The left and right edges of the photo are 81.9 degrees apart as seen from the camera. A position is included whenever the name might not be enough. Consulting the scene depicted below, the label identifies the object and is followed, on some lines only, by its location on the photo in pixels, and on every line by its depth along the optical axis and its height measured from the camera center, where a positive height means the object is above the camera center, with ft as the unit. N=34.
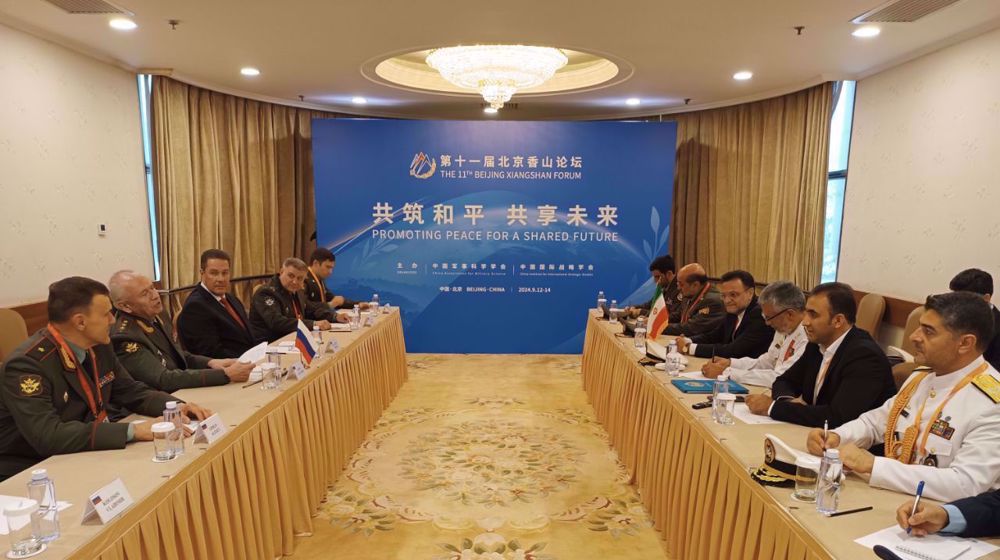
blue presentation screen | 21.13 +0.13
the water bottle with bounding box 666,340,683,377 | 10.27 -2.57
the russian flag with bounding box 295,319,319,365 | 9.95 -2.26
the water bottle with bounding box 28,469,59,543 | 4.51 -2.40
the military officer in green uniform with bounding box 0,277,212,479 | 6.07 -1.98
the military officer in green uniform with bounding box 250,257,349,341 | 13.50 -2.20
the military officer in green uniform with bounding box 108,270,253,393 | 8.28 -1.96
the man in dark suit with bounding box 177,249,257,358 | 11.05 -2.00
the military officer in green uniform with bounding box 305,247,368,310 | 16.96 -1.87
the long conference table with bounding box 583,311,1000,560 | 4.98 -3.06
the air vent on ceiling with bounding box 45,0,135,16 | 11.16 +3.98
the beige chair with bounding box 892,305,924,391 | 9.68 -2.51
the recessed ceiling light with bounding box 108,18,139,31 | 12.44 +4.06
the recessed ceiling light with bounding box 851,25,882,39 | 12.72 +4.27
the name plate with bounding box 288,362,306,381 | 9.44 -2.59
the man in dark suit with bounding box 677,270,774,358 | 11.17 -2.08
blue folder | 8.93 -2.64
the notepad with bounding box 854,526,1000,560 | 4.39 -2.49
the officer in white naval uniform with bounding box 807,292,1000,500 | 5.06 -1.81
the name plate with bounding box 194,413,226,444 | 6.49 -2.49
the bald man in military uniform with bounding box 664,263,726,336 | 13.51 -2.06
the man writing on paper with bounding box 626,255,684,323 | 16.30 -1.70
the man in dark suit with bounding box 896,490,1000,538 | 4.52 -2.30
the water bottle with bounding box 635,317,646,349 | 12.75 -2.62
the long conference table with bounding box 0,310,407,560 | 5.19 -3.07
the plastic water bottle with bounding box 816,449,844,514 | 5.01 -2.27
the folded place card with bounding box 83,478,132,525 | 4.73 -2.46
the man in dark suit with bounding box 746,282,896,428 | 6.91 -1.86
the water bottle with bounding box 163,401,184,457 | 6.16 -2.33
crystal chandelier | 15.58 +4.01
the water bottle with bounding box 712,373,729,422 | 7.58 -2.27
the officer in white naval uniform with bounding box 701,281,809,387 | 9.25 -1.85
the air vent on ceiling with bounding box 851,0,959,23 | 10.95 +4.19
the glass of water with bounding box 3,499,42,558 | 4.33 -2.51
